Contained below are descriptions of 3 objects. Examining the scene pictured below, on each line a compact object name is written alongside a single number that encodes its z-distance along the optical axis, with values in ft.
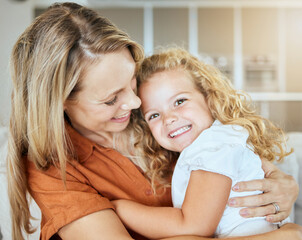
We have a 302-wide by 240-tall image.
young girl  3.12
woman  3.14
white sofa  4.20
